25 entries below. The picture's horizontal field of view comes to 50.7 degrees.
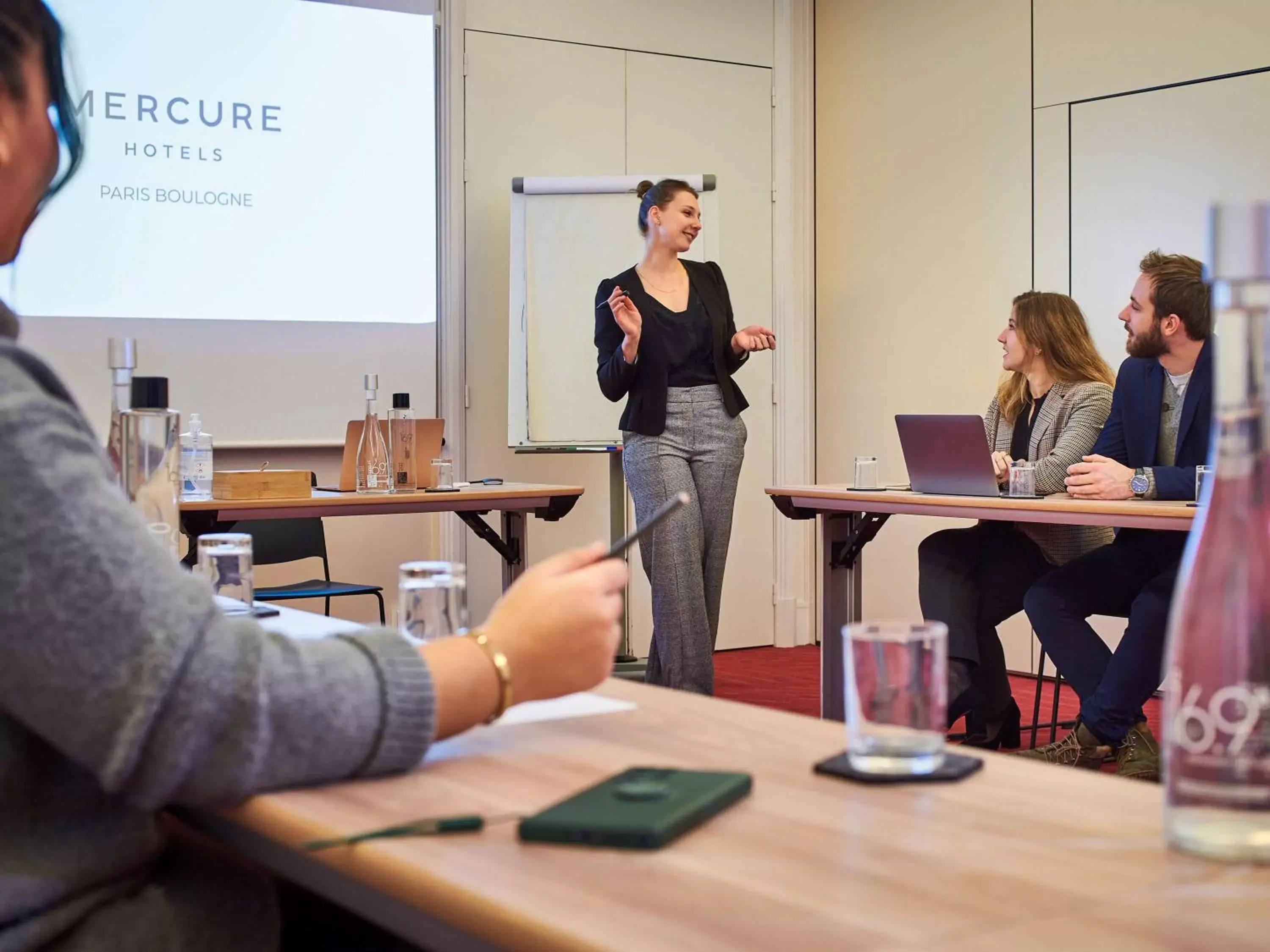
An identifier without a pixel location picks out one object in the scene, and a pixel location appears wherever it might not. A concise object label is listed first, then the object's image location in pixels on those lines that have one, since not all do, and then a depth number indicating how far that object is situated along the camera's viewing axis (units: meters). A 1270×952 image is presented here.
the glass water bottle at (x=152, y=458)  1.57
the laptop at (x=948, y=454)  3.13
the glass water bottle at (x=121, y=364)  1.82
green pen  0.68
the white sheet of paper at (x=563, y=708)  1.00
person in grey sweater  0.68
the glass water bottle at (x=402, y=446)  3.80
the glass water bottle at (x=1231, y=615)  0.62
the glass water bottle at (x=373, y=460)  3.82
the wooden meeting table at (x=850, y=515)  2.89
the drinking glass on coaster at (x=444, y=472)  3.88
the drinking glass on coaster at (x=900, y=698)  0.80
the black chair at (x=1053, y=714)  3.44
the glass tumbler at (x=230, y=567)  1.36
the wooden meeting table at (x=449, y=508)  3.39
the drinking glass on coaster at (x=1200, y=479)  2.80
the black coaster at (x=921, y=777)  0.79
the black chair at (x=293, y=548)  4.08
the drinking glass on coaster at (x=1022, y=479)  3.12
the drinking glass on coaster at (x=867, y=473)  3.55
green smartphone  0.67
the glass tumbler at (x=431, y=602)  1.09
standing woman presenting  3.95
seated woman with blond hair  3.42
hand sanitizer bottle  3.54
